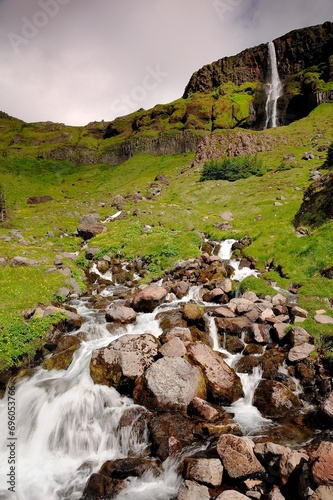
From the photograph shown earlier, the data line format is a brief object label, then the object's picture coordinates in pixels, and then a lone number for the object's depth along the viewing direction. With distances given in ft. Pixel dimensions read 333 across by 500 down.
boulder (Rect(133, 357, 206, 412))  39.11
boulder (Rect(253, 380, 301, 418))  39.32
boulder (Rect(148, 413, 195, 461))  33.55
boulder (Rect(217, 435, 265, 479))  27.71
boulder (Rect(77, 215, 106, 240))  135.74
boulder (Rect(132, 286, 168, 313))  66.74
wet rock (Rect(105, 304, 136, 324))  61.82
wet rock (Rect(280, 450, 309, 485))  25.50
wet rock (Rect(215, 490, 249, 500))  24.47
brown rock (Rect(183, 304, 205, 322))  57.57
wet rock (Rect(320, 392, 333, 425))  34.79
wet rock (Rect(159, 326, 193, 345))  49.18
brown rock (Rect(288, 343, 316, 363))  45.34
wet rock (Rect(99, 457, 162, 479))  31.99
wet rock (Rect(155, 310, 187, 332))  57.21
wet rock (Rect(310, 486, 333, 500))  20.80
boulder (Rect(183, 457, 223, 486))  27.71
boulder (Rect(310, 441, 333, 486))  22.29
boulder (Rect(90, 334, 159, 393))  42.98
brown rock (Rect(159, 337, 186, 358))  44.37
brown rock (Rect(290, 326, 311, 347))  47.96
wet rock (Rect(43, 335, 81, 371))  48.78
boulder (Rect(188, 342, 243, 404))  42.11
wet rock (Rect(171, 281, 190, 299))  73.41
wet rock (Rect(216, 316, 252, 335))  54.60
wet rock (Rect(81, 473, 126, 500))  29.99
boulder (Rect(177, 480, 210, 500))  26.55
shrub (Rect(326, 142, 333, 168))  155.48
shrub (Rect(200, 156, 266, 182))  220.84
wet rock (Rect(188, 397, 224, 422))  38.04
